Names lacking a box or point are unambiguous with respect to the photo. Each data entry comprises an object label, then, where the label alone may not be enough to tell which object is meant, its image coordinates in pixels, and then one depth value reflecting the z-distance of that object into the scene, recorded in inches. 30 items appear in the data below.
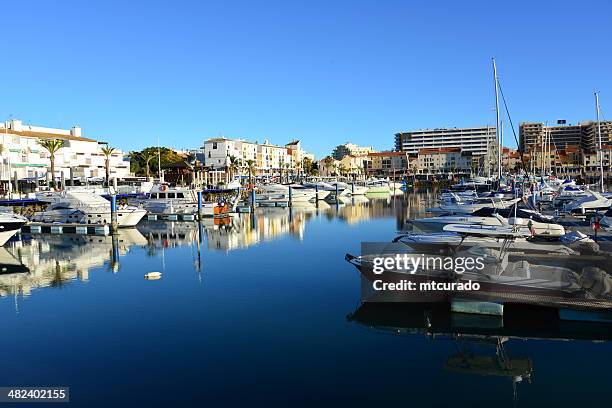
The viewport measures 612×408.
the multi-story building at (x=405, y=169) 7821.9
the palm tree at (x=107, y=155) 3271.7
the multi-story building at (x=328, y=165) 7800.2
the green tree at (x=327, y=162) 7800.2
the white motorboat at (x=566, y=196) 1916.8
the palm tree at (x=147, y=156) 4943.4
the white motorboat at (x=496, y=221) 983.6
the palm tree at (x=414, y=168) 7391.7
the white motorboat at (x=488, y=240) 675.4
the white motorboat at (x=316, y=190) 3594.0
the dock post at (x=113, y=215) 1833.2
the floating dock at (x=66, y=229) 1831.9
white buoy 1071.6
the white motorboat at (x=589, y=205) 1588.3
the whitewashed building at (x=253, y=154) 6023.6
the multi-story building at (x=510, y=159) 7386.8
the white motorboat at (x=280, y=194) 3361.2
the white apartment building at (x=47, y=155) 3117.6
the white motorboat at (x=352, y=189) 4206.2
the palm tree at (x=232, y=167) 5012.3
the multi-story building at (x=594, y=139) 7590.6
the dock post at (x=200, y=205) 2259.7
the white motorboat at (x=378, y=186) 4618.6
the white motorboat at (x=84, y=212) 1884.8
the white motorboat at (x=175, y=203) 2303.2
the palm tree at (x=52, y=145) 2827.3
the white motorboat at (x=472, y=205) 1611.7
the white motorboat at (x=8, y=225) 1330.0
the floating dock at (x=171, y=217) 2269.9
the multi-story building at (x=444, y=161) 7534.5
